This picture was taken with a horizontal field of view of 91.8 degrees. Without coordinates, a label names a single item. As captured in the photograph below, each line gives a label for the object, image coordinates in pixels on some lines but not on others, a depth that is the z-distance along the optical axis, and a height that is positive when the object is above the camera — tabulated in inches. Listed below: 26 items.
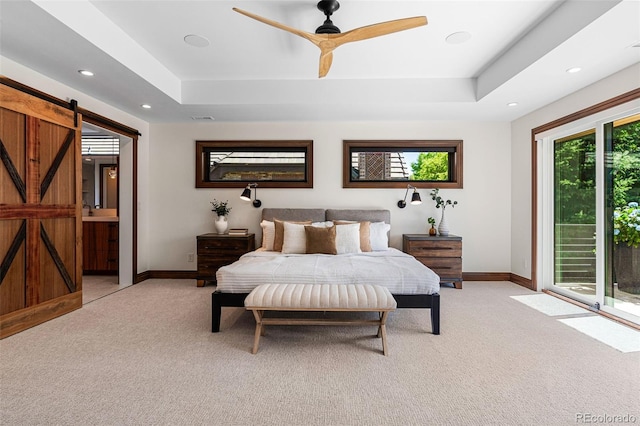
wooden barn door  108.6 +1.0
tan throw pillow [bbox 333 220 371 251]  169.2 -12.2
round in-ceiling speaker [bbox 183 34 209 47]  118.9 +68.3
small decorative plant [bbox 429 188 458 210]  190.7 +8.0
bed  111.0 -23.2
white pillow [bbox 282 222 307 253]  160.9 -13.7
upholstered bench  93.9 -27.0
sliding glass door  122.3 +0.8
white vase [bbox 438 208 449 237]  184.5 -8.5
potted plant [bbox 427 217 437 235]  184.9 -7.4
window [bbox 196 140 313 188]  197.5 +32.7
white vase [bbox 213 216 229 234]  188.4 -6.3
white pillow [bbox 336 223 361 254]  158.2 -13.0
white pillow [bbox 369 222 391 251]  172.9 -12.6
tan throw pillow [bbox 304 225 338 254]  156.1 -13.3
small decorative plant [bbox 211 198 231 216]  191.8 +4.2
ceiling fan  89.4 +55.0
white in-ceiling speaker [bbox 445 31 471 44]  115.2 +67.1
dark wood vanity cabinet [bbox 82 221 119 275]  203.8 -21.3
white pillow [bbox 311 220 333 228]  172.2 -5.9
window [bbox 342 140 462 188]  196.2 +31.4
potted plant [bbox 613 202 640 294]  120.1 -13.3
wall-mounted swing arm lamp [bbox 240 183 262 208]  195.3 +11.4
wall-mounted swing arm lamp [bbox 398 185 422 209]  179.6 +8.6
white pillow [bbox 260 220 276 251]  173.6 -12.0
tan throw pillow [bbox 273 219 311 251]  169.3 -11.9
